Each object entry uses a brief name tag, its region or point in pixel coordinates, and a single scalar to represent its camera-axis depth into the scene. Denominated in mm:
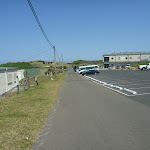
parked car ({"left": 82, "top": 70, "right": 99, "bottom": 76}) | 41969
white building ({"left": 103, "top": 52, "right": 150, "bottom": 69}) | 83438
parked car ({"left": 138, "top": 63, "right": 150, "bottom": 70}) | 53025
